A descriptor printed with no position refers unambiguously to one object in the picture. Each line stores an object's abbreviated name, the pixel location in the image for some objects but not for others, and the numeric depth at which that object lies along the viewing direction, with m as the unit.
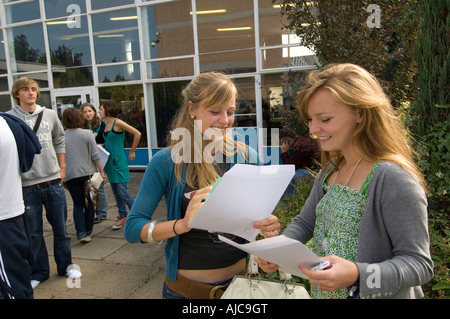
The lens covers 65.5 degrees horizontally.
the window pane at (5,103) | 11.78
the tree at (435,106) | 2.91
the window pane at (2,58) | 11.47
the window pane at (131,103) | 10.14
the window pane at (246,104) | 8.87
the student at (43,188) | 3.40
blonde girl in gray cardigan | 1.11
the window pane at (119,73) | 10.04
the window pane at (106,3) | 9.91
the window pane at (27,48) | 10.95
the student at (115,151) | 5.09
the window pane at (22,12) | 10.83
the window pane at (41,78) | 11.02
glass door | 10.57
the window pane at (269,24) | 8.43
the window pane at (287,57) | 8.00
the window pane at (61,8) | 10.30
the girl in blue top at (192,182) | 1.68
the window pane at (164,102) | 9.73
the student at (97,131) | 5.64
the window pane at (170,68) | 9.52
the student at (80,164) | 4.60
